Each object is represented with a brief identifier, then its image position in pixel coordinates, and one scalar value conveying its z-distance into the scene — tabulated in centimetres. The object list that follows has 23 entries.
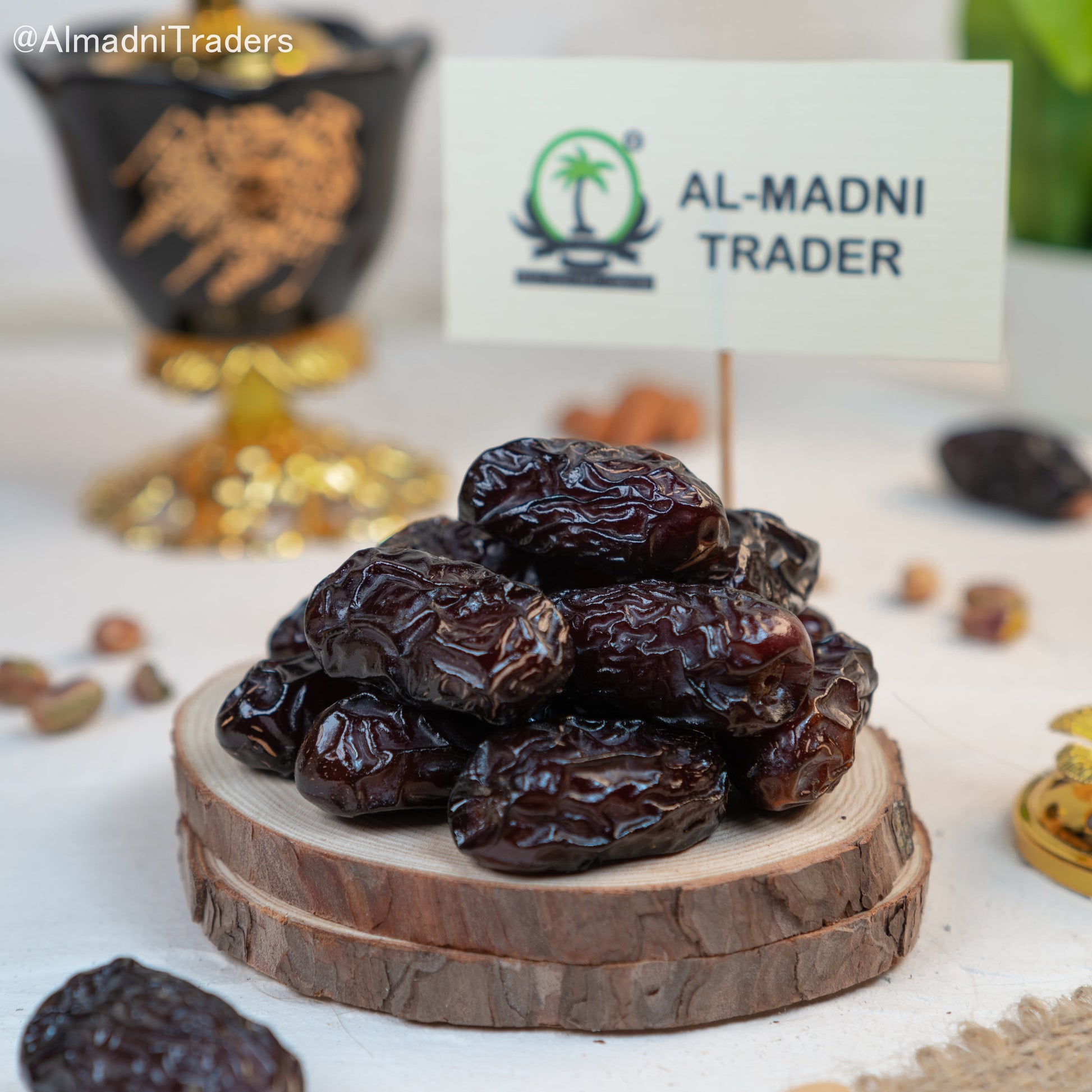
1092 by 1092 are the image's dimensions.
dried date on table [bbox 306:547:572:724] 40
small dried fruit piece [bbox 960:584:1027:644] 54
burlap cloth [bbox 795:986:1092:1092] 40
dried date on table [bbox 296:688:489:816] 41
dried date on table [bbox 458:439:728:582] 42
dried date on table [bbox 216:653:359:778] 42
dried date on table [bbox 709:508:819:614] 43
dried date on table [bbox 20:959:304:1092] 38
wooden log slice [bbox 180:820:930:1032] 40
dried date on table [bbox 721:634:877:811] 41
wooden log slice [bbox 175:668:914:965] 40
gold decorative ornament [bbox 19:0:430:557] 59
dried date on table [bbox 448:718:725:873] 40
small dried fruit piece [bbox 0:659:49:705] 51
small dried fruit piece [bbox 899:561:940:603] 56
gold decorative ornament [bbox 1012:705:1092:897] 44
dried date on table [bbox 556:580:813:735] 41
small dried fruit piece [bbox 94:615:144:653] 54
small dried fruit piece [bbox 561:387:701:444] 69
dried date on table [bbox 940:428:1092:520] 61
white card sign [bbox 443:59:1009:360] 47
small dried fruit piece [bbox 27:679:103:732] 50
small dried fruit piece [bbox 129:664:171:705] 52
